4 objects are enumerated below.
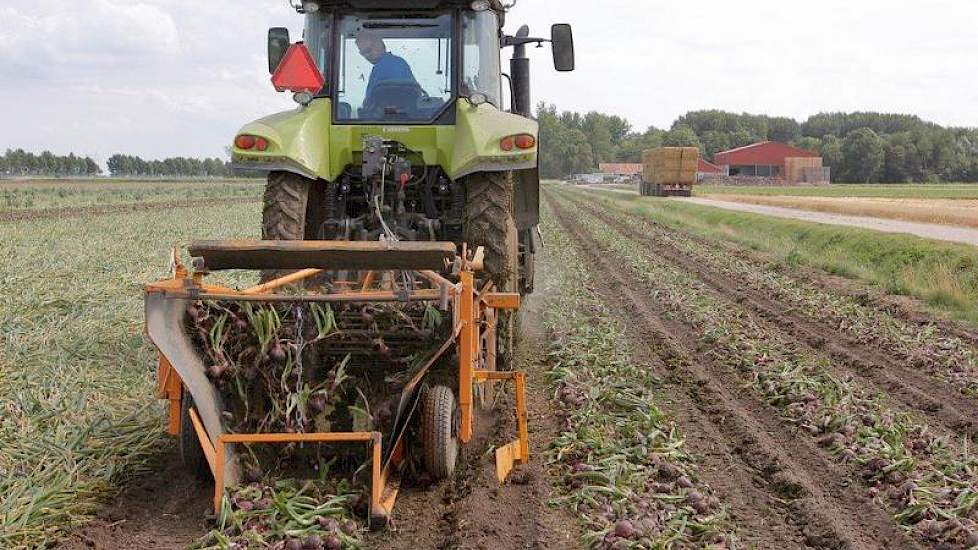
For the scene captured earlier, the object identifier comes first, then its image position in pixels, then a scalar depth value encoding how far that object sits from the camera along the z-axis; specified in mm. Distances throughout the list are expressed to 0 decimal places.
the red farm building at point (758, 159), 94938
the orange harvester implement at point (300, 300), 4316
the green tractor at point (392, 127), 6242
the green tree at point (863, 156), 86188
